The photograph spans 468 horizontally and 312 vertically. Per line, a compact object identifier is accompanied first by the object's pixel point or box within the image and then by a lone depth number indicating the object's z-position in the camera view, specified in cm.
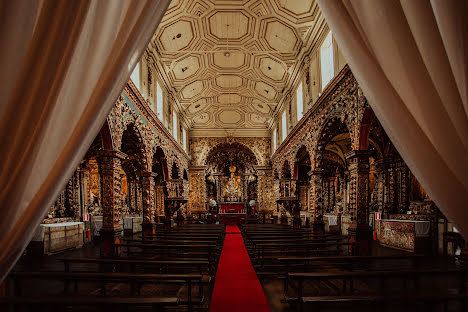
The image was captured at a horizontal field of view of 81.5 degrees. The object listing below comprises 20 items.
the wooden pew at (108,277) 348
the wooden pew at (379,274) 354
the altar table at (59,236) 898
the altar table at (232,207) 2330
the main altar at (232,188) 2541
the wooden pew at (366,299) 262
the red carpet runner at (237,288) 427
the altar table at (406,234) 899
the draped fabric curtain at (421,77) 189
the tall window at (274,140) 2189
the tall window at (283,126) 1836
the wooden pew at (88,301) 255
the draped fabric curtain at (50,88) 177
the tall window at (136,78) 1063
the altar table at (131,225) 1552
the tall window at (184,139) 2104
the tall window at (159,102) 1413
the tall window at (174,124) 1786
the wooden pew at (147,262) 443
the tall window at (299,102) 1454
